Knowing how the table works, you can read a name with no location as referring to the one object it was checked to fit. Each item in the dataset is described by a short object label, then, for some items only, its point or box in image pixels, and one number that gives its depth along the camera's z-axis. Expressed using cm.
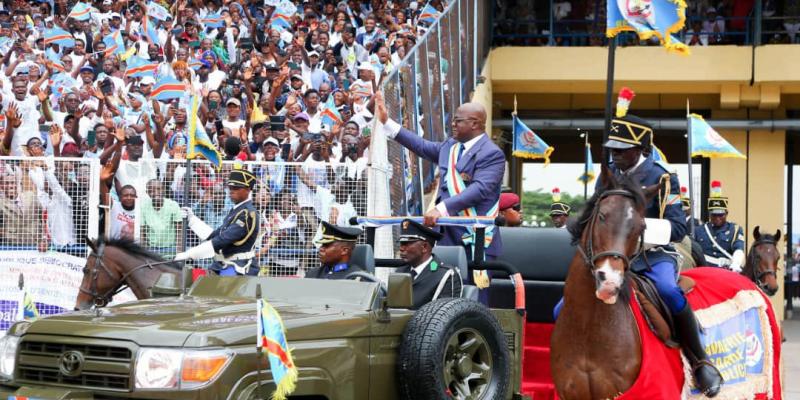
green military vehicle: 529
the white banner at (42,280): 1241
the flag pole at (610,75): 1064
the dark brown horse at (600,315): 617
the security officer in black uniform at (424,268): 711
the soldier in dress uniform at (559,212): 1582
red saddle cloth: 659
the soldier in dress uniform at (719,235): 1557
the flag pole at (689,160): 1292
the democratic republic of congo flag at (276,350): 504
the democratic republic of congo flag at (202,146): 1143
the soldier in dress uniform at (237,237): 1004
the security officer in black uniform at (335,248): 748
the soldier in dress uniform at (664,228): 679
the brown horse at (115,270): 1018
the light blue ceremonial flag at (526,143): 1730
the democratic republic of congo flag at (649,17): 1279
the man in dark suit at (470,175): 809
